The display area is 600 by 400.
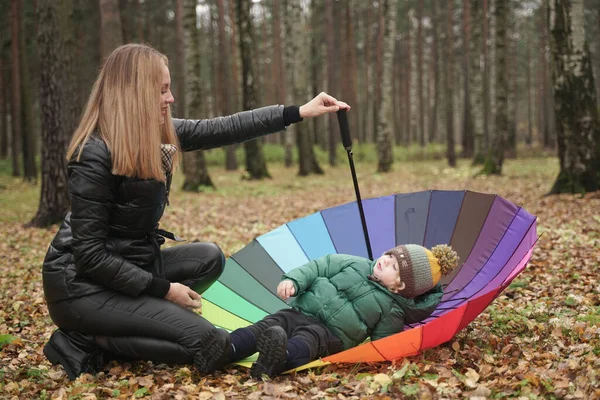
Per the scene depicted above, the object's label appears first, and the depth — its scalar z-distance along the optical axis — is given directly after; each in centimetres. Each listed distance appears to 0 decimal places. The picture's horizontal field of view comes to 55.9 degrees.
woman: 335
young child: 364
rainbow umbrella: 415
